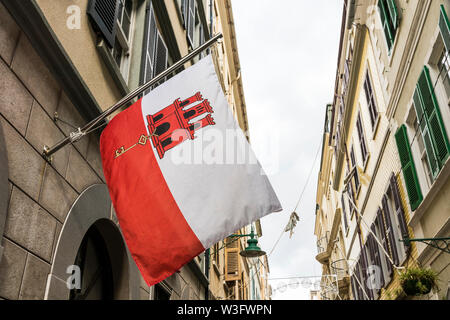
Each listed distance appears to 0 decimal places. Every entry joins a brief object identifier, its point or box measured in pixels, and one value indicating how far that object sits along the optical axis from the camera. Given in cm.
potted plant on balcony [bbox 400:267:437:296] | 742
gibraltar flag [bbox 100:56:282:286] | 377
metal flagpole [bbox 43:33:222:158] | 403
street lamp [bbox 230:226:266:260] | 1059
